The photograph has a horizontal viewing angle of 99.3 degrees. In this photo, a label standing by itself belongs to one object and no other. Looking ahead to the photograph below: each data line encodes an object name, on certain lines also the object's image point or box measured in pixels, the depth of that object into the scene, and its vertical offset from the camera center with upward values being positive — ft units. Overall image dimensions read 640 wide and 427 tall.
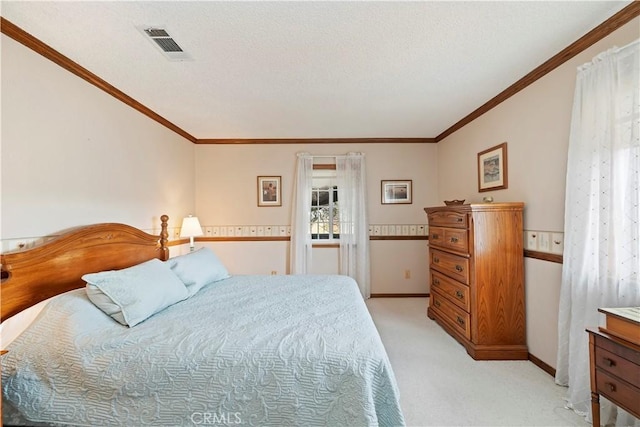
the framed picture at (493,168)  8.94 +1.62
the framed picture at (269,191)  13.85 +1.19
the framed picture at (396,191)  13.96 +1.20
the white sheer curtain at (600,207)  5.12 +0.14
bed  4.01 -2.33
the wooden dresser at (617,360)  4.08 -2.35
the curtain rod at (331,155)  13.61 +2.96
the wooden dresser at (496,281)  7.97 -1.99
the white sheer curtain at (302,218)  13.47 -0.19
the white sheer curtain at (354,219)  13.48 -0.24
